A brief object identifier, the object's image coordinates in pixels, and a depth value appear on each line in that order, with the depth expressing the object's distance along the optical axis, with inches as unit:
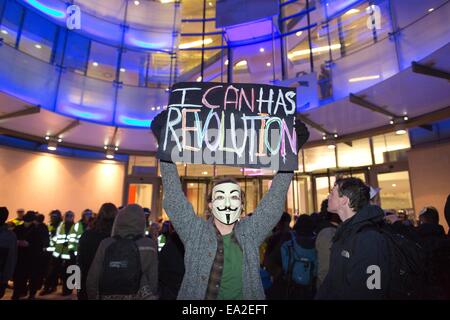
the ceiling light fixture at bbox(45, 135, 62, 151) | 458.6
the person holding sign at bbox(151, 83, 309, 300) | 76.3
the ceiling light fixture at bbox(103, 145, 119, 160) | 508.6
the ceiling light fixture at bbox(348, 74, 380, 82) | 355.2
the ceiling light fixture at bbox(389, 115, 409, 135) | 360.7
